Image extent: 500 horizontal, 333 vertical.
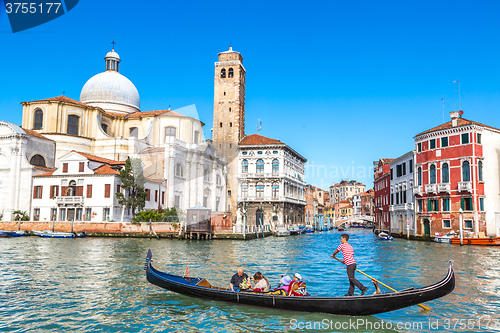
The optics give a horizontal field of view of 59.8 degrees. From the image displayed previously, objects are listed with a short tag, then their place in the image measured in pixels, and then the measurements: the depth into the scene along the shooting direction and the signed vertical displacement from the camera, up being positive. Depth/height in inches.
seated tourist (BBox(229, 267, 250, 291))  410.3 -65.5
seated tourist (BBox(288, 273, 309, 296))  384.9 -66.6
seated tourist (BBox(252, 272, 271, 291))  403.5 -66.3
